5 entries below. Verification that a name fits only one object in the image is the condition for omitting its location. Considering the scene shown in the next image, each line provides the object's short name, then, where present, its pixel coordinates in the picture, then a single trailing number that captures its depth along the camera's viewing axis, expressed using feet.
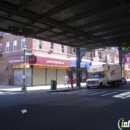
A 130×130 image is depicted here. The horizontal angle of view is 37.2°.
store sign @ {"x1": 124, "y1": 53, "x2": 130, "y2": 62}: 165.09
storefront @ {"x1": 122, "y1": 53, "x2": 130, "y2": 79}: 205.38
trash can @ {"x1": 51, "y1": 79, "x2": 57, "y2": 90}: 79.30
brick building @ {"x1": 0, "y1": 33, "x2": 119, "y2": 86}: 96.99
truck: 84.96
